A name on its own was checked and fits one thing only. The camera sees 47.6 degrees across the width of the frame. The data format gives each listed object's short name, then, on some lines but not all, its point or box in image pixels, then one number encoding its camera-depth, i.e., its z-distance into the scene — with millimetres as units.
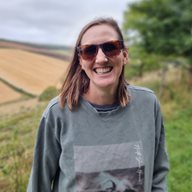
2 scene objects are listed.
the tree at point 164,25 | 5645
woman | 1061
